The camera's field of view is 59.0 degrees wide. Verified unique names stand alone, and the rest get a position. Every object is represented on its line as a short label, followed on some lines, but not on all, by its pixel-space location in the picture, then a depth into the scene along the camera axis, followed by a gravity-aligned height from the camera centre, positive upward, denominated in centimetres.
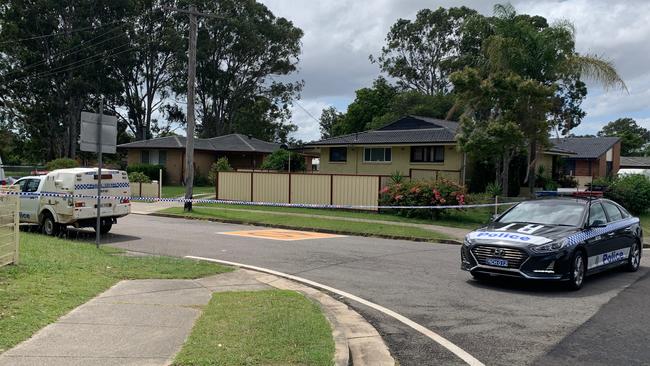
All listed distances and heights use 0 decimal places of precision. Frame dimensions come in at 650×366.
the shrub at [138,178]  3391 -1
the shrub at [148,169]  4375 +67
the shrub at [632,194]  2492 -27
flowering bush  2128 -44
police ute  1486 -62
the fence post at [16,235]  825 -86
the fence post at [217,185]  2949 -29
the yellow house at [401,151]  2942 +181
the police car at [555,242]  854 -88
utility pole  2381 +290
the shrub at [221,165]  3778 +96
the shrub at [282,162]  3712 +127
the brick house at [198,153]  4616 +218
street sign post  1149 +90
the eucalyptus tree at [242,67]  5812 +1223
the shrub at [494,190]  2425 -20
